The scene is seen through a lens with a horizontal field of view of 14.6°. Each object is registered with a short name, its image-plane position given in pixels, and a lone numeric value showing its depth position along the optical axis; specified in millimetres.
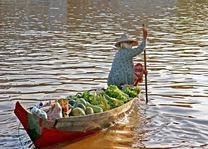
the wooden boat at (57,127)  13690
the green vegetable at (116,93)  17137
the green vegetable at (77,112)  14666
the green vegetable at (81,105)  15040
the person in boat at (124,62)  19258
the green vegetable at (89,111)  14953
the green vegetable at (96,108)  15305
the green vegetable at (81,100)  15411
